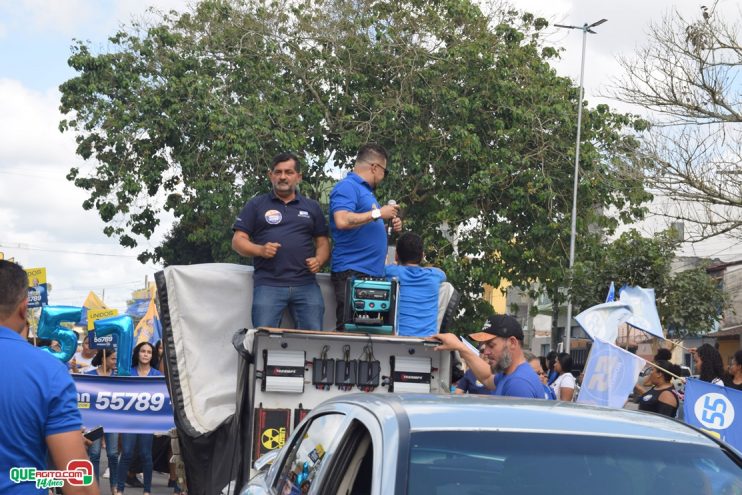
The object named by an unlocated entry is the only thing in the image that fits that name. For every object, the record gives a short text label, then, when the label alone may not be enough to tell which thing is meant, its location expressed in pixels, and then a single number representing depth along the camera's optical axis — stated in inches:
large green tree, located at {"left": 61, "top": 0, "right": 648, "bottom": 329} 1197.1
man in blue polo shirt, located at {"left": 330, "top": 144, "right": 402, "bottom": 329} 327.0
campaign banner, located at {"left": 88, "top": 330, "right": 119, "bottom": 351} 593.7
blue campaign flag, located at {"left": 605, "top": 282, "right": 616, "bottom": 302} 522.3
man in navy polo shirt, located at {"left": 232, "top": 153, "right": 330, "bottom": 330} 318.7
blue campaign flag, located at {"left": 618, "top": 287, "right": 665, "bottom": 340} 482.0
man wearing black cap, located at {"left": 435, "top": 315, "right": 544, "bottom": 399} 270.2
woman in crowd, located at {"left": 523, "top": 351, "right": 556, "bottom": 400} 564.6
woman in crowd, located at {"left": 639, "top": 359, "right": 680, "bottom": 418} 441.1
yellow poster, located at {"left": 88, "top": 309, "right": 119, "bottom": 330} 918.4
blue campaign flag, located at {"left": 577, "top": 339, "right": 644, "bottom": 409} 420.5
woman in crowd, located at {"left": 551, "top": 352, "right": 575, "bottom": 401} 617.3
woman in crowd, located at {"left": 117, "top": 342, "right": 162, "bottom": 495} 495.2
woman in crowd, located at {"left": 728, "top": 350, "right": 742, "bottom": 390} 418.3
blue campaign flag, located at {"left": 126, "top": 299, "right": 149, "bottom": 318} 1478.2
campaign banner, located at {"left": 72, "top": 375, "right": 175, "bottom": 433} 509.4
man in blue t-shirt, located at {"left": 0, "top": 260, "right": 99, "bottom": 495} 168.1
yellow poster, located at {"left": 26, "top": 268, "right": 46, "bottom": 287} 935.0
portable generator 303.7
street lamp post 1153.4
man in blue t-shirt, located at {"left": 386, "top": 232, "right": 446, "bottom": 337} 325.4
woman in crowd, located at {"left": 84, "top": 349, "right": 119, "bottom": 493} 494.4
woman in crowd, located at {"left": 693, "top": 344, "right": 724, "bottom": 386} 467.8
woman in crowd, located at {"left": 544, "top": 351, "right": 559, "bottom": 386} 713.0
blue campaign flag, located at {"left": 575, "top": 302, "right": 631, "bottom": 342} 456.4
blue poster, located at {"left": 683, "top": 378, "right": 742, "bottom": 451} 387.5
